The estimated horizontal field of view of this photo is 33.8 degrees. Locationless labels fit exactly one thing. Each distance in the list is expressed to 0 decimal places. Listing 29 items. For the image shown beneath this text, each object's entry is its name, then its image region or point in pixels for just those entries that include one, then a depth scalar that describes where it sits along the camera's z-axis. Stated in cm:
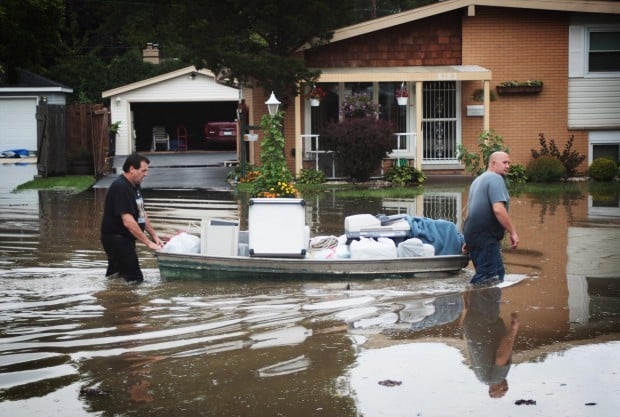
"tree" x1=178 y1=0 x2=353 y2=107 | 2745
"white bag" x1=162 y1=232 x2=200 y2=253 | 1327
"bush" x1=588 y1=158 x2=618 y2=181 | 2742
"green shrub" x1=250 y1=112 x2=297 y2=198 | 1698
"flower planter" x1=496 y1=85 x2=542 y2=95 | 2892
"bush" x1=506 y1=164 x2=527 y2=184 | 2792
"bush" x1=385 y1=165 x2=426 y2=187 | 2761
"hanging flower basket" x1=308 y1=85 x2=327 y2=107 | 2844
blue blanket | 1340
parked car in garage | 4781
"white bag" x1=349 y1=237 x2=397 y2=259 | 1314
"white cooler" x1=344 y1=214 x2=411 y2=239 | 1352
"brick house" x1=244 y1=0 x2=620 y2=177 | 2906
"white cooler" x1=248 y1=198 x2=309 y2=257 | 1288
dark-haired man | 1248
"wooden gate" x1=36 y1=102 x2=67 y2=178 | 3288
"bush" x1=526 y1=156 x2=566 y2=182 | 2761
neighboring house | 4462
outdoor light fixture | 2244
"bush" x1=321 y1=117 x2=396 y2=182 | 2658
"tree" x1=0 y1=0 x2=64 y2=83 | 4178
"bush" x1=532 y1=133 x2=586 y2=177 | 2852
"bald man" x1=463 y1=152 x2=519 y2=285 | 1207
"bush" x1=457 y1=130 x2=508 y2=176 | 2409
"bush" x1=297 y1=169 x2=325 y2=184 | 2780
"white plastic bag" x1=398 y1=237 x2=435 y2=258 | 1317
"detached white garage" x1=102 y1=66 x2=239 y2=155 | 4691
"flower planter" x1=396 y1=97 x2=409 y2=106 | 2855
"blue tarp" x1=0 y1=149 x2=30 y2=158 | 4334
